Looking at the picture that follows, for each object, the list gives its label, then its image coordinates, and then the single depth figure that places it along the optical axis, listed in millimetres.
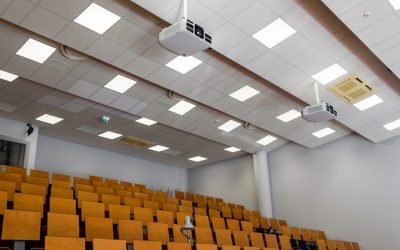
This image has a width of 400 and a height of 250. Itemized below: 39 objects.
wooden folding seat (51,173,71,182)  6082
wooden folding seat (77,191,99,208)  4565
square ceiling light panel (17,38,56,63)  4574
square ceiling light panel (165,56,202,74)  4863
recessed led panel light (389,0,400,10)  3809
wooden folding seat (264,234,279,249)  5035
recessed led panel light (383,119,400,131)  6695
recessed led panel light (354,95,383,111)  5963
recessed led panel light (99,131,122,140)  7619
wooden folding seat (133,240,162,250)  2988
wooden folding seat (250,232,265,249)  4902
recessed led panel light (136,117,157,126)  6974
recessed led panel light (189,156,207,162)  9496
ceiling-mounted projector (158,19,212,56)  3320
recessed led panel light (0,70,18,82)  5246
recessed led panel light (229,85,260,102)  5727
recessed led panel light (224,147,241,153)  8831
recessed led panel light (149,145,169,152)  8562
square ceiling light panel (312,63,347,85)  5047
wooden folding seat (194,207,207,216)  5908
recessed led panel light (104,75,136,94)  5410
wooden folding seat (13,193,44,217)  3547
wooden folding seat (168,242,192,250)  3221
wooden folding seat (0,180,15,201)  4061
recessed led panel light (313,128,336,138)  7355
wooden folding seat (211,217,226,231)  5129
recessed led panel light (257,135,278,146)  8099
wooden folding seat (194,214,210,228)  4890
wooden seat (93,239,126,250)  2746
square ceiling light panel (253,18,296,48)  4203
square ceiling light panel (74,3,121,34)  3936
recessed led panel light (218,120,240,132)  7172
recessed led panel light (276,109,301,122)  6574
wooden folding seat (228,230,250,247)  4699
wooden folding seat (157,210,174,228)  4599
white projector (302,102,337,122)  5062
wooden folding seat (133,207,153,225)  4441
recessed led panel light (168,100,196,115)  6266
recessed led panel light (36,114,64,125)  6730
